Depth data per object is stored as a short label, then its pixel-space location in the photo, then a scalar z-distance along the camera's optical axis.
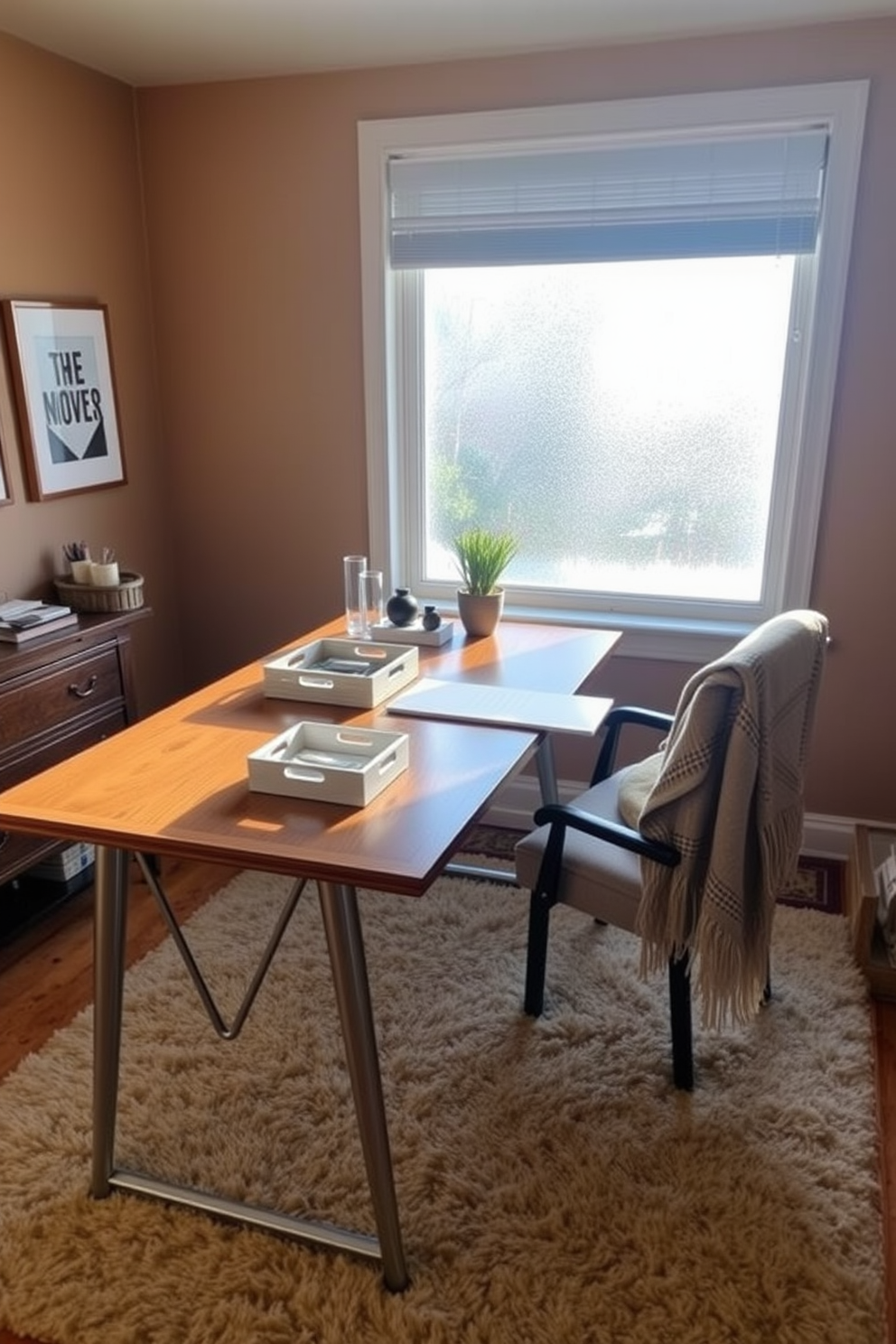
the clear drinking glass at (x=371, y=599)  2.49
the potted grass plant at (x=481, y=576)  2.59
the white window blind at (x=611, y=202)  2.56
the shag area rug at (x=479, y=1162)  1.57
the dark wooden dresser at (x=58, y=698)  2.39
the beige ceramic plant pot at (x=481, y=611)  2.59
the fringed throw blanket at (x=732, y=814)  1.70
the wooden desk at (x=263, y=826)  1.44
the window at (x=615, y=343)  2.59
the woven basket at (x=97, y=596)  2.76
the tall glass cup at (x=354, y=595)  2.47
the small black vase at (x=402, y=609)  2.58
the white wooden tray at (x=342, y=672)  2.05
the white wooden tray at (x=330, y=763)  1.58
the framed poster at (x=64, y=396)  2.69
